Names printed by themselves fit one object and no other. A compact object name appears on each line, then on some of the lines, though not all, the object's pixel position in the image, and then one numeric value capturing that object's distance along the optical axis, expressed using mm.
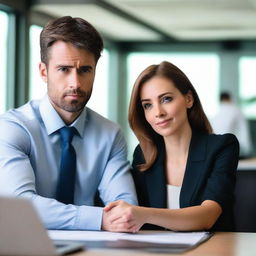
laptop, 1288
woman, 2242
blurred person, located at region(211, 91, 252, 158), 9439
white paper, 1739
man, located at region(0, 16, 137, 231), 2141
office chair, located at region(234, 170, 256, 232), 2338
